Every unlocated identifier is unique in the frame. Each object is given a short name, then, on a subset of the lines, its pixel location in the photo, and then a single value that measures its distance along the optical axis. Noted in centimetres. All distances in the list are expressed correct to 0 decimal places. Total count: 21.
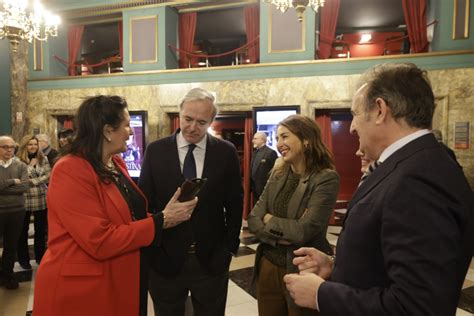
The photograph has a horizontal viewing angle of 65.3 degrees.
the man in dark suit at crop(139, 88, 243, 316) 190
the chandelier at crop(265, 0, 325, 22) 482
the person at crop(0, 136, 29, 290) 382
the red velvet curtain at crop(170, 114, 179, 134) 777
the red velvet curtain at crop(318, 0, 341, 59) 715
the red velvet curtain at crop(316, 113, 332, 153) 678
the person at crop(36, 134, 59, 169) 504
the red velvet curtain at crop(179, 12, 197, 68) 822
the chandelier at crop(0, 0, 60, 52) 447
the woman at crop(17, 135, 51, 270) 433
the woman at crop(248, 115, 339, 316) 191
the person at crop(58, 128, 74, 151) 481
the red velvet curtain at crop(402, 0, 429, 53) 679
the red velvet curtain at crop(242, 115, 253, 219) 727
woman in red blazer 144
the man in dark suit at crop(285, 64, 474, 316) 82
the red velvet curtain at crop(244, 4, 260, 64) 777
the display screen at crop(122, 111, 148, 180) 682
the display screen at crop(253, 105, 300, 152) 627
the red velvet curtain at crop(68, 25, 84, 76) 915
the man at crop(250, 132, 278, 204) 598
